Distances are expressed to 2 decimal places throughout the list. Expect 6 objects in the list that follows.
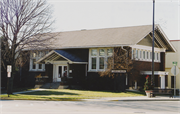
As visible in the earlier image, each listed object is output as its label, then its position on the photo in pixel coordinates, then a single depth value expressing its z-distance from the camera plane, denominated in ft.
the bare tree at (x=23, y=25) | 76.43
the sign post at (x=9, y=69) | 76.13
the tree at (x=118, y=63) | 89.98
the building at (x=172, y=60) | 135.13
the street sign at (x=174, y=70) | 80.05
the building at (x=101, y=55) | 97.76
